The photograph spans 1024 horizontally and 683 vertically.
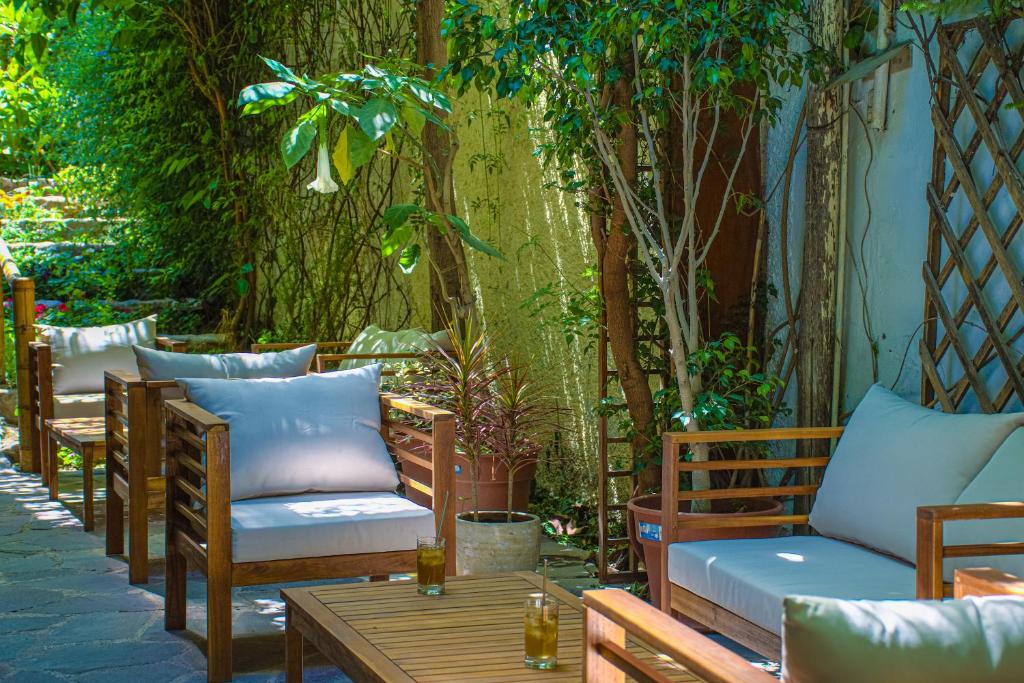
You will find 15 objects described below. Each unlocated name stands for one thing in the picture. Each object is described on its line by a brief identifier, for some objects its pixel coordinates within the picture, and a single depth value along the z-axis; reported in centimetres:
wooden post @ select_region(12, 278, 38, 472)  675
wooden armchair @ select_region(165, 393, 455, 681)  329
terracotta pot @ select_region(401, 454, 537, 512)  500
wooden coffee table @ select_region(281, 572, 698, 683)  239
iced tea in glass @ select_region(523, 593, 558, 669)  238
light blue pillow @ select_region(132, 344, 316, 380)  446
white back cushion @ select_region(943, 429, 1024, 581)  280
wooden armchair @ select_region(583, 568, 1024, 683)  151
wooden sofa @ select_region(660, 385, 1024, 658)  254
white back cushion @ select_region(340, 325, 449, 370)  560
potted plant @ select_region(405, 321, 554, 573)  427
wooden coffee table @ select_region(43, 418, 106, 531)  516
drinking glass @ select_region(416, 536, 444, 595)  290
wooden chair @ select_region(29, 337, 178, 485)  612
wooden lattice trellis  323
